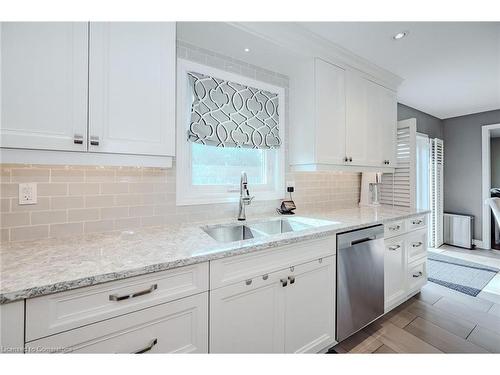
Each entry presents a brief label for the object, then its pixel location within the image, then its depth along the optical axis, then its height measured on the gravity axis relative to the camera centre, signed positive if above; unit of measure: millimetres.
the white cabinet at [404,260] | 2006 -664
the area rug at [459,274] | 2674 -1091
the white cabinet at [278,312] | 1127 -685
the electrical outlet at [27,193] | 1203 -28
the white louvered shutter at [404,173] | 2621 +209
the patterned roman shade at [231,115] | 1770 +637
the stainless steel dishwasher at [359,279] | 1596 -663
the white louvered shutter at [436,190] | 4113 +8
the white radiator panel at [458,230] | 4039 -710
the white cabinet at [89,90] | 967 +470
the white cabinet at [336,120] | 2051 +684
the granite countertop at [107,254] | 771 -293
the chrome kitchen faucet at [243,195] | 1863 -45
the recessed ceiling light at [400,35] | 1809 +1252
